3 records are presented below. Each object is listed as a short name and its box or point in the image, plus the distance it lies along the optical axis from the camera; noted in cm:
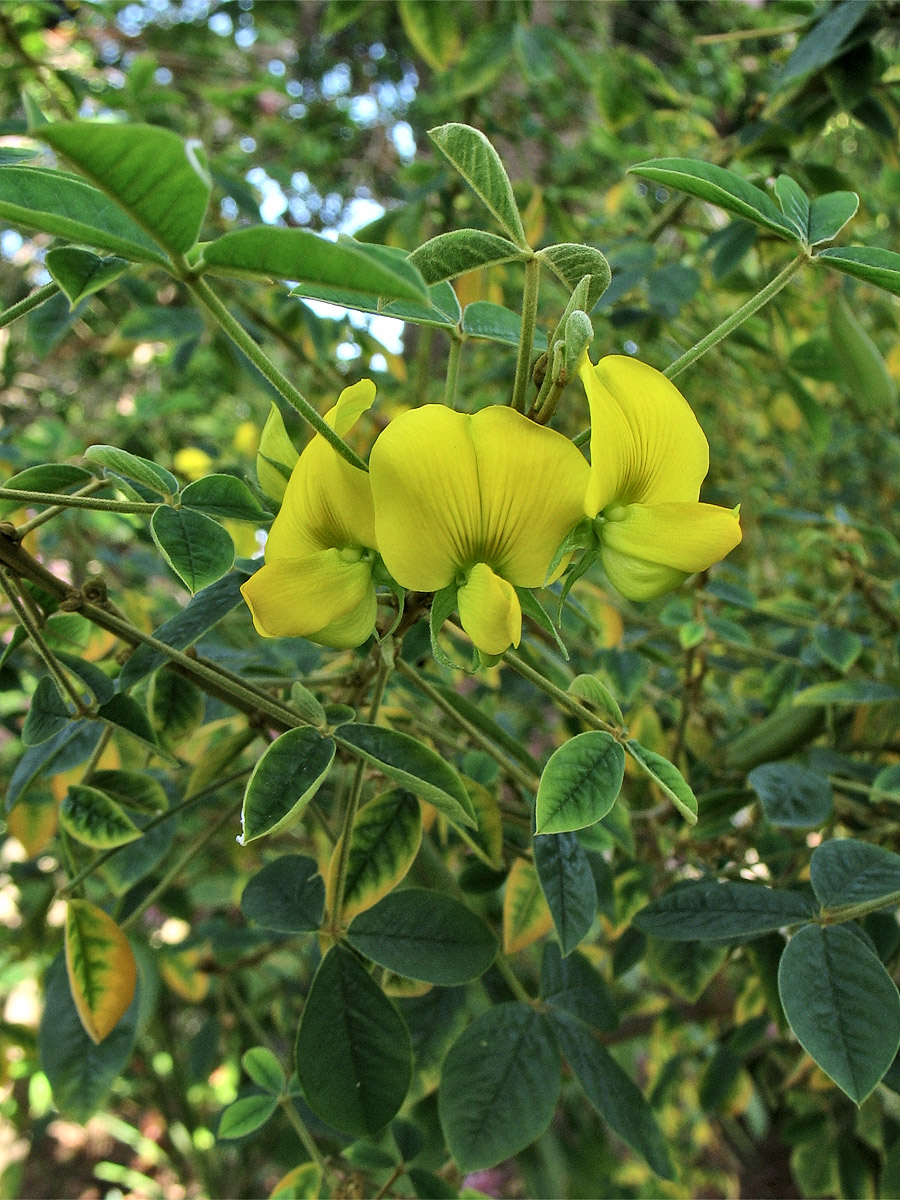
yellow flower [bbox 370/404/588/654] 11
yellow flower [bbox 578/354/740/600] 11
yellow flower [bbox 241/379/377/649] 11
